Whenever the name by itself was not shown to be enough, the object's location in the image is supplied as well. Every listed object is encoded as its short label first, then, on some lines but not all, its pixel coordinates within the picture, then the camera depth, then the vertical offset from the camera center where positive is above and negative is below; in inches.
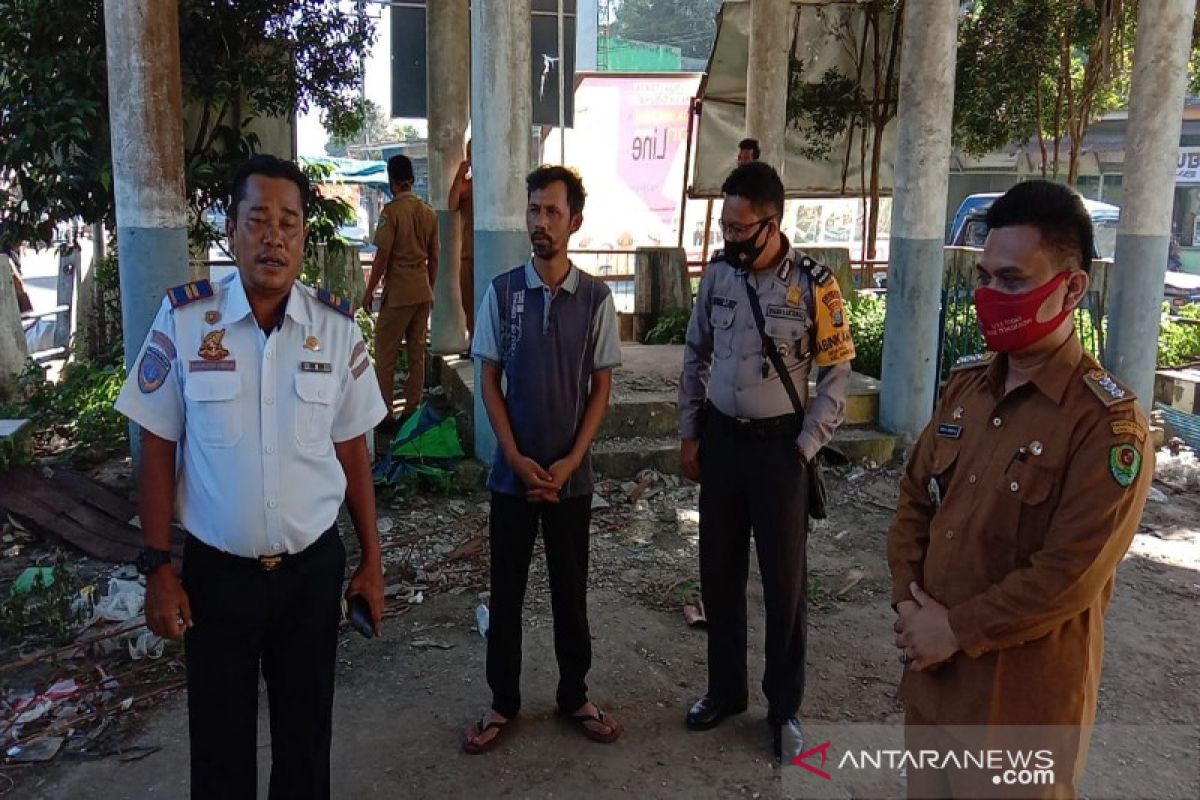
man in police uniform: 139.3 -26.4
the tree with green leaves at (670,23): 1384.1 +332.8
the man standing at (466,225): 350.3 +6.7
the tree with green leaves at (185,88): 255.9 +41.9
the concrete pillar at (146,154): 219.1 +18.4
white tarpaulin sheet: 470.0 +78.7
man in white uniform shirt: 97.0 -25.3
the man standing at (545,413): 136.8 -23.7
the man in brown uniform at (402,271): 305.4 -9.5
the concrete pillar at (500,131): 249.6 +29.3
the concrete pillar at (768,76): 402.9 +72.4
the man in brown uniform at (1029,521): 73.1 -20.4
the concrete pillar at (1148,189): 291.3 +22.3
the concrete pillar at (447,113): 362.0 +49.9
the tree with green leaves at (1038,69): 410.9 +85.7
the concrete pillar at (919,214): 281.7 +12.4
